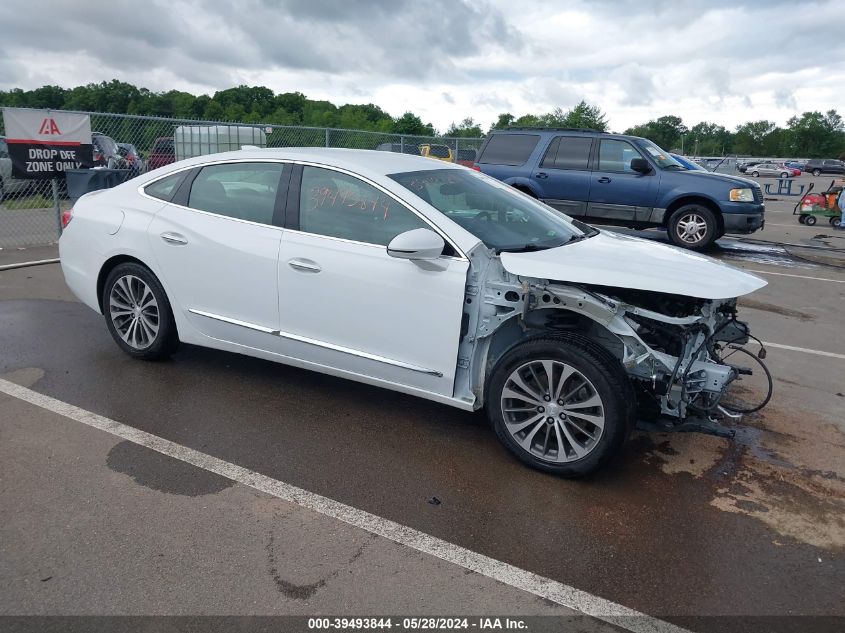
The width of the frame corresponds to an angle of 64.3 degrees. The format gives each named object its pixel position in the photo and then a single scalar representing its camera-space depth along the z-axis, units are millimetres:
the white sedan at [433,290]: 3459
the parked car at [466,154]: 20609
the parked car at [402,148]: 16669
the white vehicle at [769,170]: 53138
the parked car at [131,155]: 14239
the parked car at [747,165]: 56250
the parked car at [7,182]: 11320
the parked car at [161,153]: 13070
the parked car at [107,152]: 14375
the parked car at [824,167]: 59281
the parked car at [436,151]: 18375
